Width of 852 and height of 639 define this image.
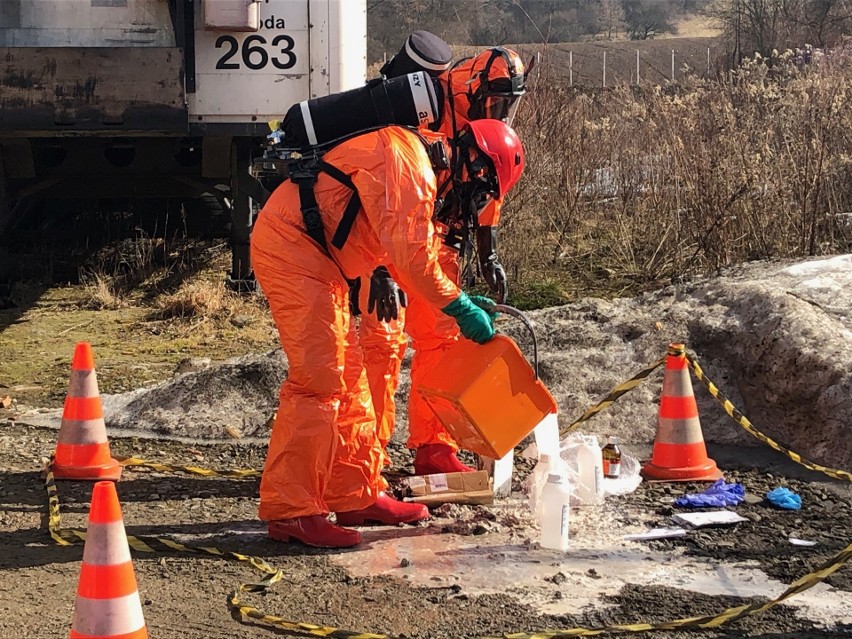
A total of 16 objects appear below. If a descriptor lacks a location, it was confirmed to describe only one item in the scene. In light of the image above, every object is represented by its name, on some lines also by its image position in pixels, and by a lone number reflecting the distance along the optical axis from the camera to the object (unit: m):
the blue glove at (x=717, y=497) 4.90
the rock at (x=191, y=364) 7.39
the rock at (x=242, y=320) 8.69
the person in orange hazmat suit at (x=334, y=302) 4.07
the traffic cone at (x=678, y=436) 5.25
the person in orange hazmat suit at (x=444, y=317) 4.89
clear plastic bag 4.90
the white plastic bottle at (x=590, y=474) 4.85
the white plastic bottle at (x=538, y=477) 4.69
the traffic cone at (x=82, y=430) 5.21
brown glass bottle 5.14
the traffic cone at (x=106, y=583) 3.02
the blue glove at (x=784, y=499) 4.91
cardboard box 4.79
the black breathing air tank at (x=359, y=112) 4.44
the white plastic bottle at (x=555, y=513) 4.30
